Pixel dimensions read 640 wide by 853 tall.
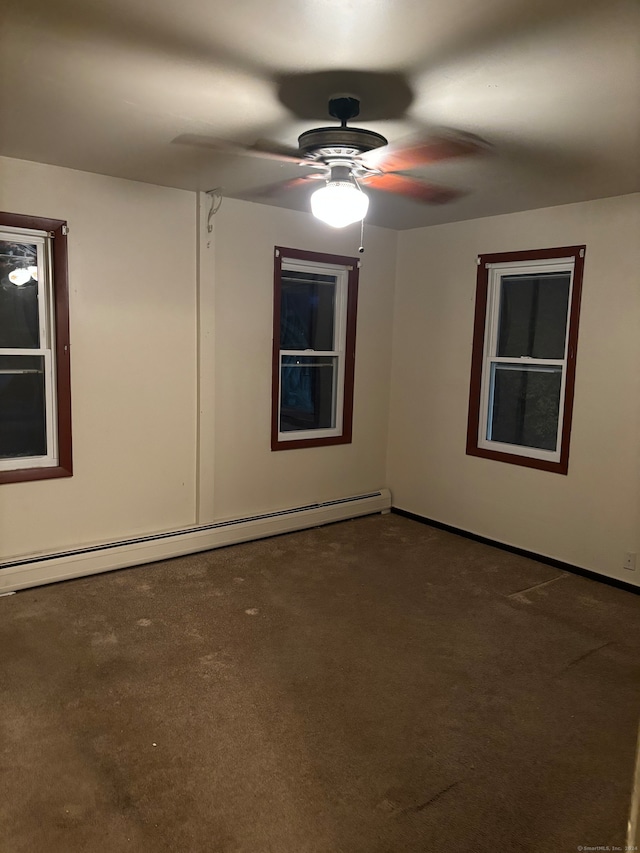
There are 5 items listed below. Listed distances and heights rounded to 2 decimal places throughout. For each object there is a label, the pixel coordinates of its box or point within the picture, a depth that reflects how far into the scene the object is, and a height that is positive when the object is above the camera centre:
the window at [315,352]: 5.09 -0.04
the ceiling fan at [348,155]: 2.68 +0.90
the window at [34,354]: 3.81 -0.09
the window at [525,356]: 4.42 -0.02
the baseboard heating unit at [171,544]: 3.85 -1.39
